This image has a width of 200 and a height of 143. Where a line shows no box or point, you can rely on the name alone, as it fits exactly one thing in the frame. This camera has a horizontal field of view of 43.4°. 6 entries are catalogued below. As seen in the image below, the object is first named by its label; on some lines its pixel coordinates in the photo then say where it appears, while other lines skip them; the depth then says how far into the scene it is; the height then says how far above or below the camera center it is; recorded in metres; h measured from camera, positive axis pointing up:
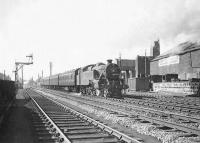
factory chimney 61.00 +7.58
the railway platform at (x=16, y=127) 7.80 -1.74
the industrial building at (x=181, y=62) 34.03 +2.91
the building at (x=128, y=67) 57.81 +3.49
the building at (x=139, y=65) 54.84 +3.49
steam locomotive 23.12 +0.13
